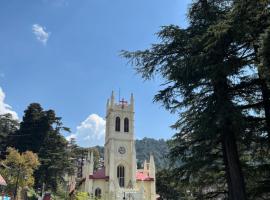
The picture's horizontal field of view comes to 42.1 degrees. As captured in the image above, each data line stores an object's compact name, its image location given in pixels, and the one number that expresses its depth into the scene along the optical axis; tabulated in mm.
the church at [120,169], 50500
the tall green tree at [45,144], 49562
